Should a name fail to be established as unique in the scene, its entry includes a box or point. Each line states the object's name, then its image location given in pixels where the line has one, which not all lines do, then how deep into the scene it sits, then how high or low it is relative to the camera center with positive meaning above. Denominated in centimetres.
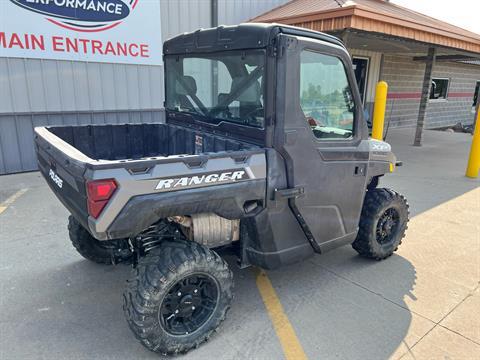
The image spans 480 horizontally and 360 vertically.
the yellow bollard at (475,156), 780 -136
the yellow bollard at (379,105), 792 -31
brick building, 679 +118
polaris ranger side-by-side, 230 -63
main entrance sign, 639 +102
